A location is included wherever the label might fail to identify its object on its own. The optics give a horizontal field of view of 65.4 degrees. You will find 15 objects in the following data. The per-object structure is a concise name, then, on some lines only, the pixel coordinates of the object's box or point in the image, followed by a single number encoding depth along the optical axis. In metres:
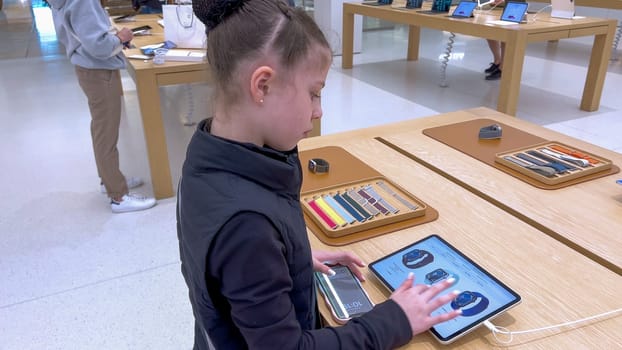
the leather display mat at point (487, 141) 1.27
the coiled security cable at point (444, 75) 4.39
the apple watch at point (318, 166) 1.29
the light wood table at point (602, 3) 5.00
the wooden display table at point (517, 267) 0.76
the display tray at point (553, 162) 1.23
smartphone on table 0.82
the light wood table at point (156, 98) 2.33
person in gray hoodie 2.01
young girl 0.64
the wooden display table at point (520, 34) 3.31
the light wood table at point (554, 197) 1.00
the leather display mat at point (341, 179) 1.03
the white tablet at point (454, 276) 0.77
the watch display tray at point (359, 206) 1.04
